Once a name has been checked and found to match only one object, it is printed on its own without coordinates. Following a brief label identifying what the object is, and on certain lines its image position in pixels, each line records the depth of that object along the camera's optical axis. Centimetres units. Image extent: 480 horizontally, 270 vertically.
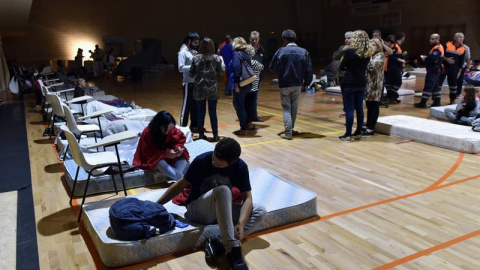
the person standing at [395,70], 885
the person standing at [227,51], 851
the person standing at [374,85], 628
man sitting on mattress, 282
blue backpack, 290
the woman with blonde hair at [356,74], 562
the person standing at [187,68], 611
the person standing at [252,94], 690
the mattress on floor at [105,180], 423
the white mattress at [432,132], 554
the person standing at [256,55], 707
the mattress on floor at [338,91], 1070
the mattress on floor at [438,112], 737
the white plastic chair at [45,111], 824
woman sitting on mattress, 429
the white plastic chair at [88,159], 360
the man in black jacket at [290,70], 597
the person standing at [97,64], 1925
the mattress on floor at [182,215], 289
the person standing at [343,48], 592
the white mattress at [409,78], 1438
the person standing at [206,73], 578
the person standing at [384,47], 751
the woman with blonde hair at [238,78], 626
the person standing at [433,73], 826
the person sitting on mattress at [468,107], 660
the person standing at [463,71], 900
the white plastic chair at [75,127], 501
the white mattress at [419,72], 1583
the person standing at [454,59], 861
